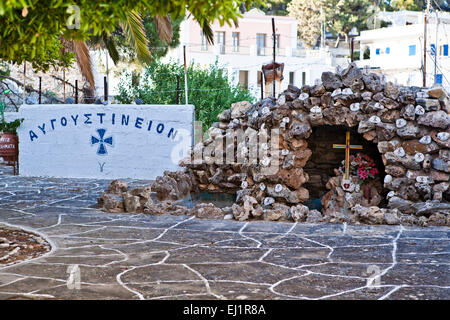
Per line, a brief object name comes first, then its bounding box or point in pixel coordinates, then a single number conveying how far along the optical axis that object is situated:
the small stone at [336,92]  9.51
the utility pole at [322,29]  43.17
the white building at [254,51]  33.06
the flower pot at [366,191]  10.27
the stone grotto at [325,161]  9.03
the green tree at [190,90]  21.81
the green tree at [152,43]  21.08
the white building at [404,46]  33.53
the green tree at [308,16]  44.97
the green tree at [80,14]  4.12
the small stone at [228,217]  8.94
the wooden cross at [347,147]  10.30
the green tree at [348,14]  45.56
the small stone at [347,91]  9.46
